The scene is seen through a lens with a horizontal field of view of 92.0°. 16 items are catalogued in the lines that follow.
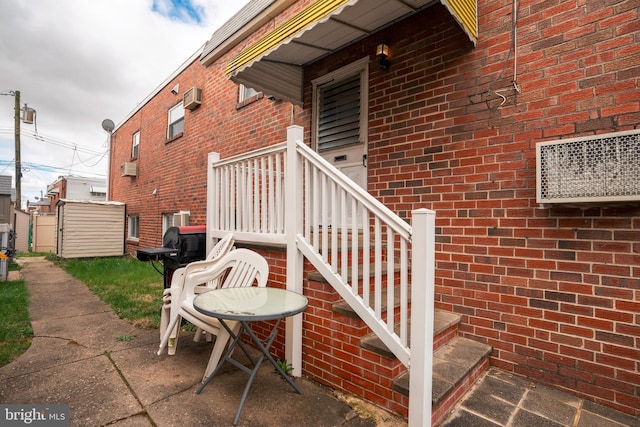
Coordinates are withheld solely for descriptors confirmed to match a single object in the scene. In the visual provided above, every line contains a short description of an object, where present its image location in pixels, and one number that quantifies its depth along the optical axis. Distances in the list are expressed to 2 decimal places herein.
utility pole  14.23
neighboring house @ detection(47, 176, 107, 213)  25.27
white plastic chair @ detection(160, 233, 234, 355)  2.85
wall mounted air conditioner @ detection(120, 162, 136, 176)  10.02
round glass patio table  1.91
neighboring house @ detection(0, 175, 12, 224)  10.87
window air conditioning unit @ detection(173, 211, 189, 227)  6.45
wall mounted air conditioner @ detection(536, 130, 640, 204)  1.86
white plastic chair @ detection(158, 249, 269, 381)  2.40
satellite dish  12.80
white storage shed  9.44
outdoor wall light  3.21
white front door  3.59
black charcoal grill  3.56
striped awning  2.61
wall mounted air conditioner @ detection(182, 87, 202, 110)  6.83
